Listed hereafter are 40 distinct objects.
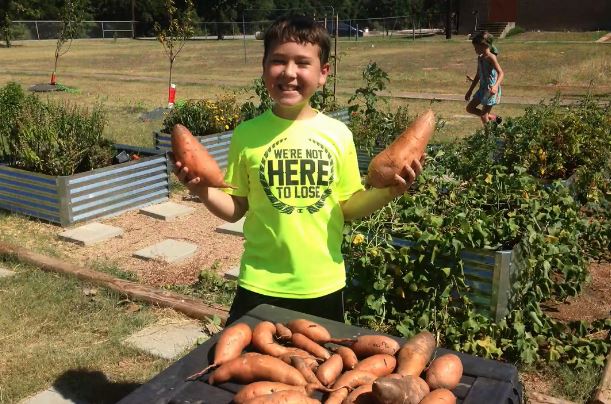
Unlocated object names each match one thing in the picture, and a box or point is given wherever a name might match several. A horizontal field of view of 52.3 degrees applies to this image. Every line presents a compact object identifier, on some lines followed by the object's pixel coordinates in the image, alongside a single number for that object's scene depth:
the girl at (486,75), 9.59
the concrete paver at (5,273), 5.11
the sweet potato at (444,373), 1.75
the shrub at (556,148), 6.58
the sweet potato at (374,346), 1.92
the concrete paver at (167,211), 6.89
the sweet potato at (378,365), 1.82
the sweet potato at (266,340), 1.92
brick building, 45.31
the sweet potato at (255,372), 1.78
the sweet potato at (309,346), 1.94
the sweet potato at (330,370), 1.80
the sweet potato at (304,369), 1.81
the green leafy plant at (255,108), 9.01
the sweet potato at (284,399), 1.60
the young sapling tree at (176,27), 15.05
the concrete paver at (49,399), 3.46
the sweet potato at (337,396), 1.67
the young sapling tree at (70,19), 19.91
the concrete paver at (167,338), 4.02
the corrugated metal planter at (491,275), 3.88
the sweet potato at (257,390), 1.67
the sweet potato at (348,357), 1.89
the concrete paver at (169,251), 5.67
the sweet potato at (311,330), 2.00
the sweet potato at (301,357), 1.88
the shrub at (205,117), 8.93
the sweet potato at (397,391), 1.57
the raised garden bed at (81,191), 6.51
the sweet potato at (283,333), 2.03
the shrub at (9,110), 7.27
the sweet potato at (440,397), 1.60
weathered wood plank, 4.42
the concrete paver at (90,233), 6.11
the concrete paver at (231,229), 6.35
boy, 2.46
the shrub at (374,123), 8.43
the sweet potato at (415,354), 1.82
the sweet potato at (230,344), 1.85
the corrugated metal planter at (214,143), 8.51
